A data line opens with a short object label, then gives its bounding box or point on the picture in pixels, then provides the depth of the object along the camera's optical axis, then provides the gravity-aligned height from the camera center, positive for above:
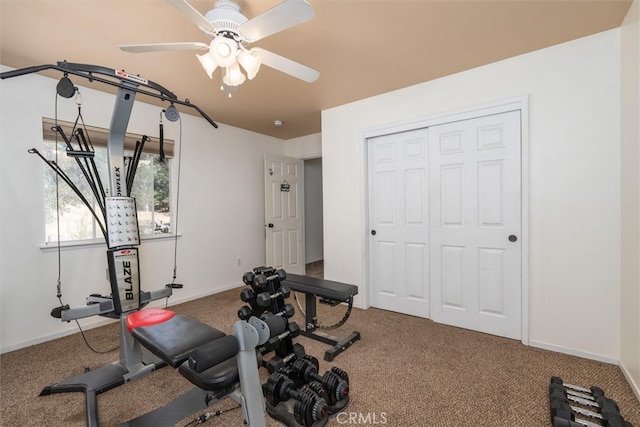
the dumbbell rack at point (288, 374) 1.50 -0.99
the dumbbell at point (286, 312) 1.86 -0.69
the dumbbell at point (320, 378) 1.62 -1.00
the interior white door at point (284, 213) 4.39 -0.07
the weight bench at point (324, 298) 2.37 -0.78
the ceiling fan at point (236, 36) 1.33 +0.92
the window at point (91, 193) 2.73 +0.22
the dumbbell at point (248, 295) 1.97 -0.60
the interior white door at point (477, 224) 2.52 -0.17
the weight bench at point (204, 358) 1.25 -0.70
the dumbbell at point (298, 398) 1.47 -1.02
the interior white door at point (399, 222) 3.05 -0.18
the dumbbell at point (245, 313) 1.96 -0.72
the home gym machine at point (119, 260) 1.88 -0.36
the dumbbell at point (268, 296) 1.86 -0.59
